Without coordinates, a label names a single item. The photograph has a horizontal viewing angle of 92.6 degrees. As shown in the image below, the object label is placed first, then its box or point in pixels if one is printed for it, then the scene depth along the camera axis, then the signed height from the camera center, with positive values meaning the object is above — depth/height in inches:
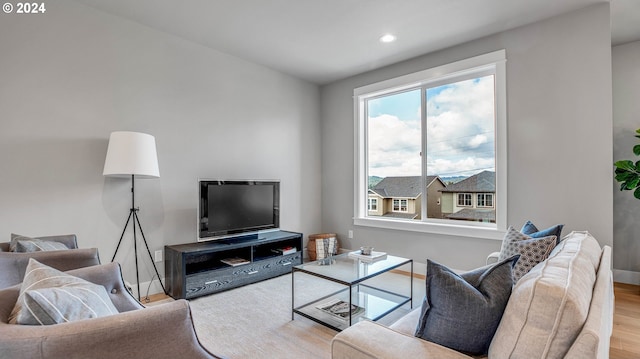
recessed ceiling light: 130.4 +63.4
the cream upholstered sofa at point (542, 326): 34.9 -16.7
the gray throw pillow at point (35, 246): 72.6 -15.0
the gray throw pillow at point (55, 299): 35.6 -14.8
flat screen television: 127.3 -10.6
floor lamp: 100.4 +9.8
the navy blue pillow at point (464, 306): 43.4 -17.7
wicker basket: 172.6 -33.5
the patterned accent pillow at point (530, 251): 69.0 -15.5
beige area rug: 83.7 -44.6
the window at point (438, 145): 134.9 +19.6
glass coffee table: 94.2 -40.8
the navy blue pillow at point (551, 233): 79.6 -12.8
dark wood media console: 117.4 -34.1
